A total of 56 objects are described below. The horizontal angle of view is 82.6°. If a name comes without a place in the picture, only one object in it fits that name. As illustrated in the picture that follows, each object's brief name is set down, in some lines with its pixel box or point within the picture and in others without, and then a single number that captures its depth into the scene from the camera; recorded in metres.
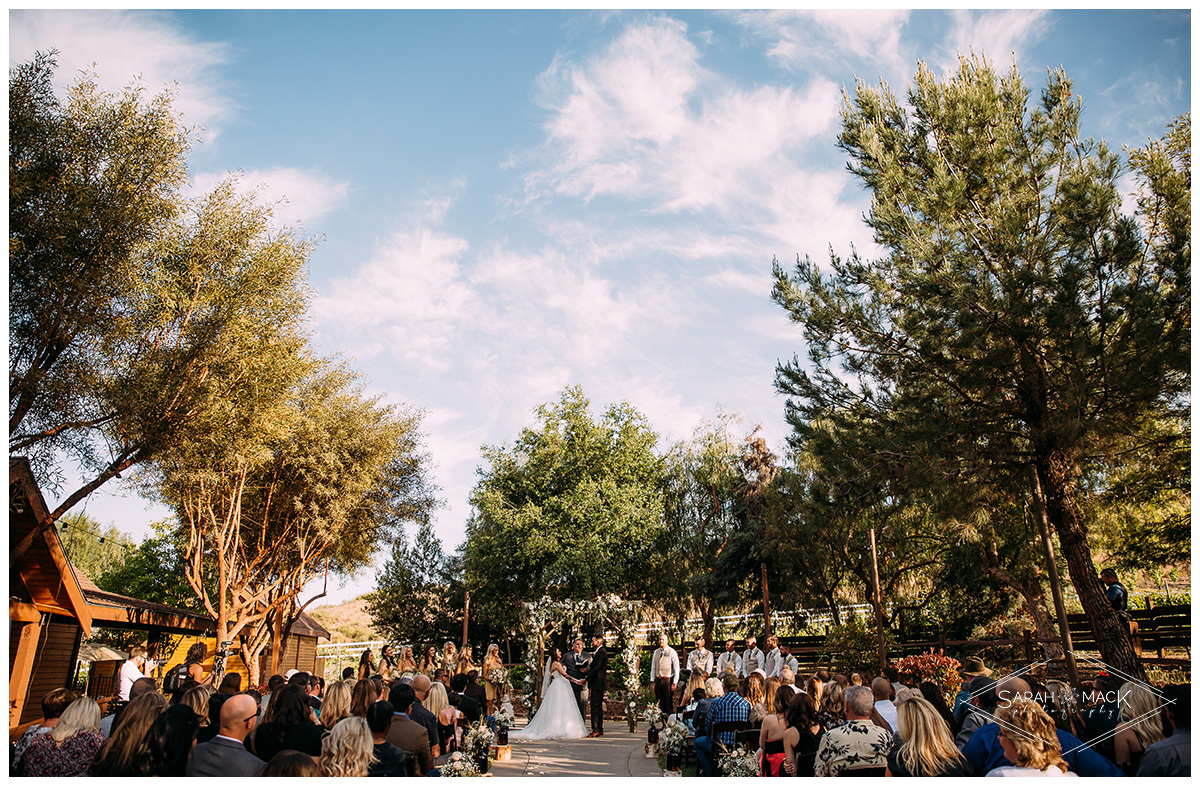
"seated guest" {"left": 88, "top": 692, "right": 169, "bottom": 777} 3.74
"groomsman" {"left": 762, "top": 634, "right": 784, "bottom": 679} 12.60
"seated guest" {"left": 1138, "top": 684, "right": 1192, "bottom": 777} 3.74
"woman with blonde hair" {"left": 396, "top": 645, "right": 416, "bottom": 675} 11.98
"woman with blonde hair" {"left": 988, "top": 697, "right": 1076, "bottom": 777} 3.49
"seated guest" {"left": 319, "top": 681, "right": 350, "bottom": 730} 5.25
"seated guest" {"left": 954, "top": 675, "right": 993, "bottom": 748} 5.02
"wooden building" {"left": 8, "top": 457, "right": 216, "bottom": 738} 10.70
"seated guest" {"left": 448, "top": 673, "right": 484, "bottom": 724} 8.60
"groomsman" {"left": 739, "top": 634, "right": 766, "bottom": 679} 13.45
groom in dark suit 12.66
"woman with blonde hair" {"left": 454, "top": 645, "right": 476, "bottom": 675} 10.02
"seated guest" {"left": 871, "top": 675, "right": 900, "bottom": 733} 6.02
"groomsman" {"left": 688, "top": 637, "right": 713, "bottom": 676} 12.33
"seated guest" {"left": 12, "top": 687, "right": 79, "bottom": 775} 4.53
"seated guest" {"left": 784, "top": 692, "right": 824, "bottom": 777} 5.02
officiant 12.75
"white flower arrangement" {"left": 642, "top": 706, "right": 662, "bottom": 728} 10.67
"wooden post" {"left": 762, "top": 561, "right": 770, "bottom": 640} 19.64
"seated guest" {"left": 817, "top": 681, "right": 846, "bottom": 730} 5.39
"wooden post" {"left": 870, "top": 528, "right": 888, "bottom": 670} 14.55
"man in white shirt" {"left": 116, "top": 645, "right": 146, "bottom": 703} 8.55
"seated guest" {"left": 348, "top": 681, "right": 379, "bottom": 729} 5.55
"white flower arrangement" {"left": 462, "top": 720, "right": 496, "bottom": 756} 7.93
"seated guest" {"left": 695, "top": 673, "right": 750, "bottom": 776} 6.97
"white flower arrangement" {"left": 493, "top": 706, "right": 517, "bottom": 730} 10.10
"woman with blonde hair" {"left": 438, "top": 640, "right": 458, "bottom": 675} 10.50
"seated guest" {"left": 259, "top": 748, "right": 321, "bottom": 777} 3.32
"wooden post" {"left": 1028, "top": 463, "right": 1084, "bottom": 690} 9.74
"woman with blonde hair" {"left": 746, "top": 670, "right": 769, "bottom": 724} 7.09
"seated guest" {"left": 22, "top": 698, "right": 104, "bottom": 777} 4.33
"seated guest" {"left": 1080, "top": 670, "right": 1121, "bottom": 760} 4.69
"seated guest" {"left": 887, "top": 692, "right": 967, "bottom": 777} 3.96
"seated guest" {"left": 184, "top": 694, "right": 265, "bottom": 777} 3.77
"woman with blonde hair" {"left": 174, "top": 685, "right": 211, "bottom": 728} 4.81
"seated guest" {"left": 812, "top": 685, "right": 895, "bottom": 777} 4.47
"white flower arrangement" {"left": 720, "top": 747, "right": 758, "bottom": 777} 6.20
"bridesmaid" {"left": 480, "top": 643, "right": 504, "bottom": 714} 12.15
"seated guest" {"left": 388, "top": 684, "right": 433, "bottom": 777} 5.34
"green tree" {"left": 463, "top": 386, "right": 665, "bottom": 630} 24.62
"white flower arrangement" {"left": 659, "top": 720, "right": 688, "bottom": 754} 8.68
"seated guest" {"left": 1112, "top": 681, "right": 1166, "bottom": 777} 4.41
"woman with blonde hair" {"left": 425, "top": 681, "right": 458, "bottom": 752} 6.94
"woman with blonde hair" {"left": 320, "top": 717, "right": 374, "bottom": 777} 3.67
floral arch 16.42
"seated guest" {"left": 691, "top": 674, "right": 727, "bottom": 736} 7.89
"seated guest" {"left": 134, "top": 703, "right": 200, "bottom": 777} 3.75
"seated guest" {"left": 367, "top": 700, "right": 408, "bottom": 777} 4.37
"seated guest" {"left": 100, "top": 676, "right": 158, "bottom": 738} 5.35
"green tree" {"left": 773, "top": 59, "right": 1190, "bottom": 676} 8.95
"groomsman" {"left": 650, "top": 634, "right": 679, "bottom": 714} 13.49
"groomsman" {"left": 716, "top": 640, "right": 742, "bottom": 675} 14.09
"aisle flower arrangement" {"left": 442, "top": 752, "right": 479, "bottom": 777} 6.25
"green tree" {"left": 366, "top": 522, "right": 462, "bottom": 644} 27.88
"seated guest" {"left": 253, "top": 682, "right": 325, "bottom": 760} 4.48
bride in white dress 12.29
